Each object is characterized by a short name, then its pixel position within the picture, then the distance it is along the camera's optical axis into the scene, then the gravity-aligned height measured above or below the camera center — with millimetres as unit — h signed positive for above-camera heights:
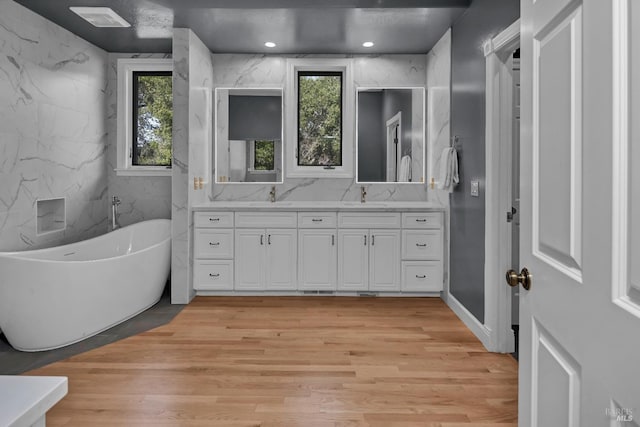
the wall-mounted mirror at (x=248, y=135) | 4941 +798
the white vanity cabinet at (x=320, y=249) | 4375 -363
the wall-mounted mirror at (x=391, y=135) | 4898 +803
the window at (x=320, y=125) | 4938 +910
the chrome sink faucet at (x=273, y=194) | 4922 +170
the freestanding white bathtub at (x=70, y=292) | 2877 -578
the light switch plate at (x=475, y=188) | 3386 +168
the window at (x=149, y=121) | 4926 +951
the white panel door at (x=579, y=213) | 738 -2
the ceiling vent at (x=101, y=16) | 3604 +1544
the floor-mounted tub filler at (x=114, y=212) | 4805 -30
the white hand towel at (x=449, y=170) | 3781 +339
